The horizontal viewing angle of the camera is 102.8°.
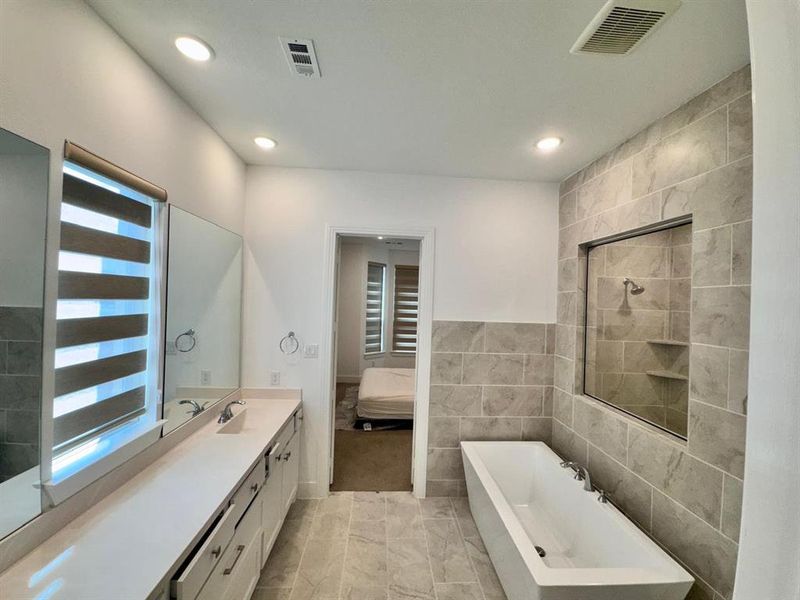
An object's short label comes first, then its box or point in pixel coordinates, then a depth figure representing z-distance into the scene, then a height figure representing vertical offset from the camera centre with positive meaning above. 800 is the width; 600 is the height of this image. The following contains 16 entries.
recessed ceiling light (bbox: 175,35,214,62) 1.28 +1.03
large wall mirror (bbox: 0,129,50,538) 0.94 -0.08
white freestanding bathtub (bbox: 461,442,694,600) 1.28 -1.16
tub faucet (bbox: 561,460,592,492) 1.92 -1.02
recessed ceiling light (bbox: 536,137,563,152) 1.98 +1.04
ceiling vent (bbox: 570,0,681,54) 1.06 +1.02
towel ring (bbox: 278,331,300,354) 2.51 -0.34
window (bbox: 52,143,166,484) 1.12 -0.10
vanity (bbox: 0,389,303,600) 0.90 -0.80
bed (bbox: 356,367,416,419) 3.93 -1.21
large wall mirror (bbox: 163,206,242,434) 1.74 -0.11
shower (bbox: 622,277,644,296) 2.35 +0.19
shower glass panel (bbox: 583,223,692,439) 2.07 -0.09
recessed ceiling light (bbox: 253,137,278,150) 2.10 +1.05
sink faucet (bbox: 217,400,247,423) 2.04 -0.75
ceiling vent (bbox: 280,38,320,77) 1.27 +1.02
